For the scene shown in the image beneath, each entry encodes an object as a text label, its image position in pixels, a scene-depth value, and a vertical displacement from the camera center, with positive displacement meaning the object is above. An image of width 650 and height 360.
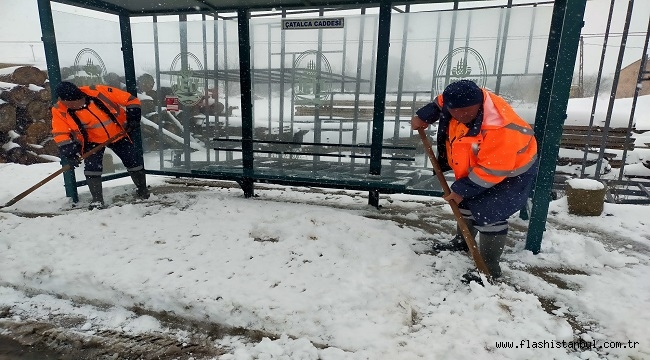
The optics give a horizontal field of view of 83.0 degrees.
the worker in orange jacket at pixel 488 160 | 2.47 -0.39
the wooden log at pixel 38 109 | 7.67 -0.40
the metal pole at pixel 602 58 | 5.36 +0.69
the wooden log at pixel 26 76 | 7.58 +0.26
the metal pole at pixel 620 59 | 5.02 +0.64
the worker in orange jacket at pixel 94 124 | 4.05 -0.38
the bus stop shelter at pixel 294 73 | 4.13 +0.30
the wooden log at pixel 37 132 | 7.79 -0.89
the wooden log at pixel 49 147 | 7.98 -1.22
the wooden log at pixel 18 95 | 7.35 -0.12
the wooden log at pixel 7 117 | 7.30 -0.56
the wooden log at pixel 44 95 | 7.67 -0.11
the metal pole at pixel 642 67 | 5.03 +0.55
